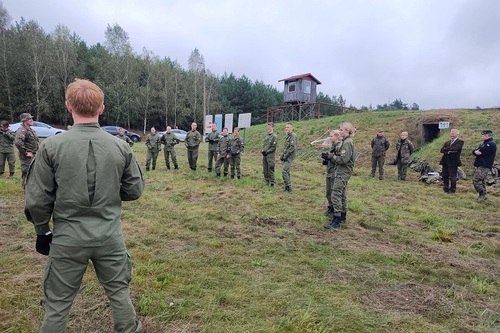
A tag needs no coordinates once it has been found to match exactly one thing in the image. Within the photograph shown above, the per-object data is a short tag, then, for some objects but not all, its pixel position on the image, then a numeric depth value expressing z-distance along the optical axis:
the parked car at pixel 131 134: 27.24
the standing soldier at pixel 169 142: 12.60
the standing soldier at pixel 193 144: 12.27
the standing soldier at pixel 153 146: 12.41
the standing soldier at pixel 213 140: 12.07
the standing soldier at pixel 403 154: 11.96
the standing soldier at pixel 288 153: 9.05
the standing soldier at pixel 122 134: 11.55
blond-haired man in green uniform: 2.00
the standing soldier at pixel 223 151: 11.22
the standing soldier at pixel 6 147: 9.60
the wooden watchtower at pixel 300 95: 29.12
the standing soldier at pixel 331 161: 5.93
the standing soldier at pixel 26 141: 7.66
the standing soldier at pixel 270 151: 9.69
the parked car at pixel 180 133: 30.01
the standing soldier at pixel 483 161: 8.41
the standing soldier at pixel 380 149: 12.45
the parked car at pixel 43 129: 21.42
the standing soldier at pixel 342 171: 5.72
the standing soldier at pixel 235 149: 10.97
